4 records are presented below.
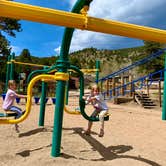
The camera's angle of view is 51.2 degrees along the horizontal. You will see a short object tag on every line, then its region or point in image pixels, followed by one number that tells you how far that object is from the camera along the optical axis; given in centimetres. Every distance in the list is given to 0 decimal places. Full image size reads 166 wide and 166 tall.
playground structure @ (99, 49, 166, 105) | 846
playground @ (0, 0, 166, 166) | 219
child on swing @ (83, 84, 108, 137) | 339
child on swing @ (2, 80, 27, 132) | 331
